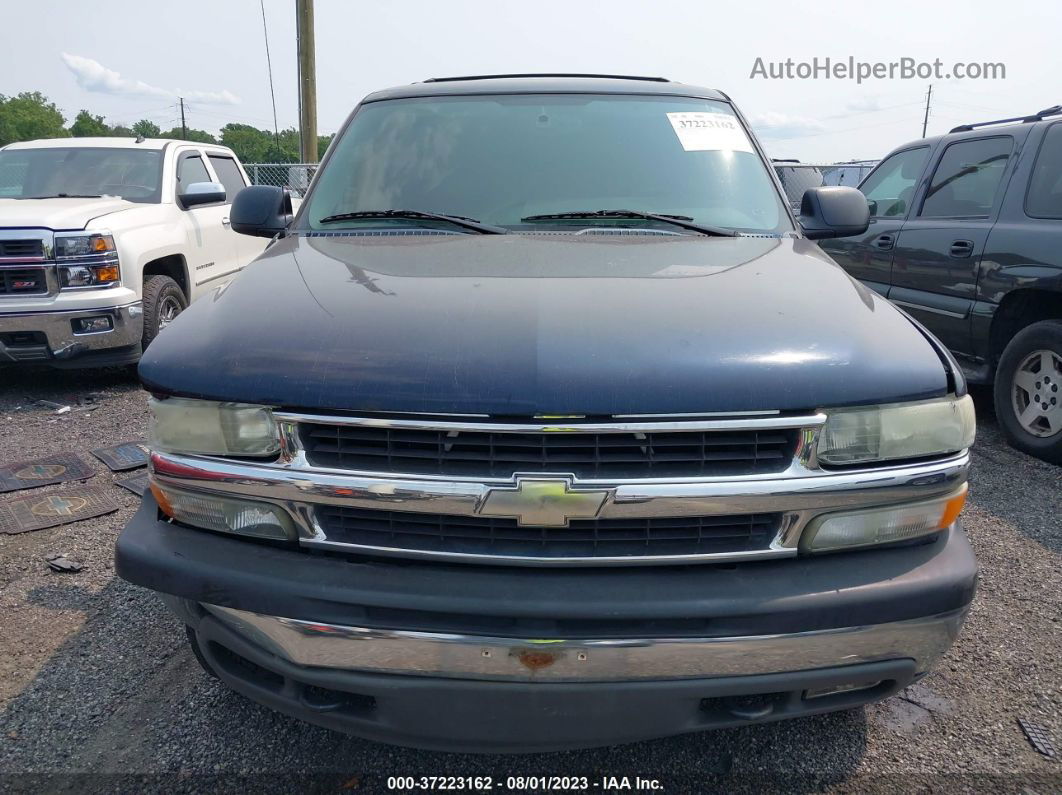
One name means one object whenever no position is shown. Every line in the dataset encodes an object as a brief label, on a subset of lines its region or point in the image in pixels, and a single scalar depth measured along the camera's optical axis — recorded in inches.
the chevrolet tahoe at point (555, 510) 65.5
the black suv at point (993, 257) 174.4
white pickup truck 208.2
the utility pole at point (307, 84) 516.7
